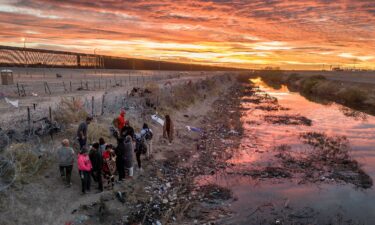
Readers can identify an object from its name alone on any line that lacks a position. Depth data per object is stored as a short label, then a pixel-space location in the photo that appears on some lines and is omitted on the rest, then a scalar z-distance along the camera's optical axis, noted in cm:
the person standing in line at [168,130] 1794
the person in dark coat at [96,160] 1137
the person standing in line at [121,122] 1526
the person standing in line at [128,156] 1290
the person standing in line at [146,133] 1470
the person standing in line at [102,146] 1253
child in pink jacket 1130
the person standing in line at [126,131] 1354
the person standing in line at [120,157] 1280
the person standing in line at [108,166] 1236
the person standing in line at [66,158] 1163
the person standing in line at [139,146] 1417
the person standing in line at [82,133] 1322
